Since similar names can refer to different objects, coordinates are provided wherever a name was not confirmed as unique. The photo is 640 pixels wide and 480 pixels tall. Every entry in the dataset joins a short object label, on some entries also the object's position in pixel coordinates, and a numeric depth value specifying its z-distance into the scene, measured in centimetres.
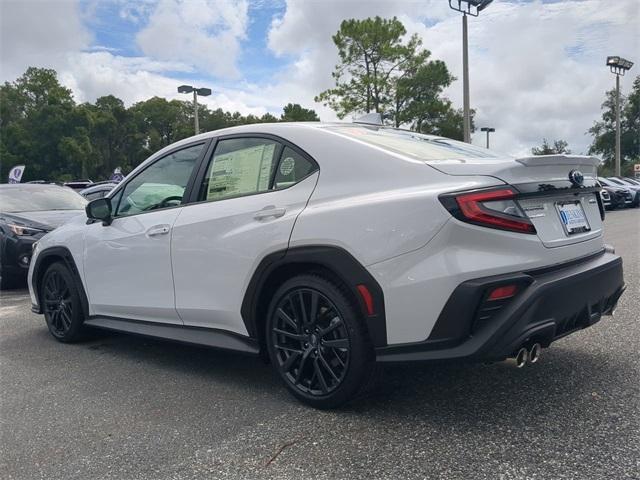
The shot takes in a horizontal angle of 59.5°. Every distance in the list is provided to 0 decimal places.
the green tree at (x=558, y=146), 6449
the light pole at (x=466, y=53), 1953
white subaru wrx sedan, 253
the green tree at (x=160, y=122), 5875
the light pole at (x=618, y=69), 3600
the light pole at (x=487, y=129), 4745
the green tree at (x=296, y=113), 5094
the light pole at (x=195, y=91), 2456
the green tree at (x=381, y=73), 3247
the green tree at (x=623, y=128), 5812
